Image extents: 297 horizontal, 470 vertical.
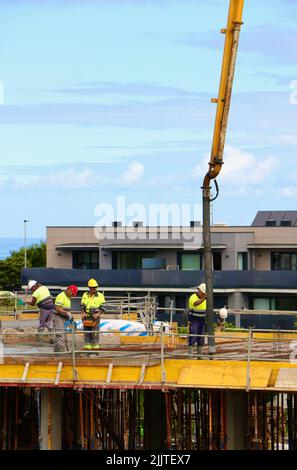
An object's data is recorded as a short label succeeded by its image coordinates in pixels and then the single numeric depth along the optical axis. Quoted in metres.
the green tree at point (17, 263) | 132.50
